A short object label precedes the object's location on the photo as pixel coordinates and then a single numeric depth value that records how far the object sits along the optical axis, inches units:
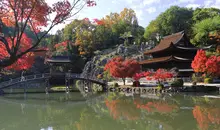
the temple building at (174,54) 899.2
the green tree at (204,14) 1394.3
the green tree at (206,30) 1126.6
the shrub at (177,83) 703.1
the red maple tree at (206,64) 702.7
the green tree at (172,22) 1453.6
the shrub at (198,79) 794.4
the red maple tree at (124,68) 827.4
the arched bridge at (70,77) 822.4
